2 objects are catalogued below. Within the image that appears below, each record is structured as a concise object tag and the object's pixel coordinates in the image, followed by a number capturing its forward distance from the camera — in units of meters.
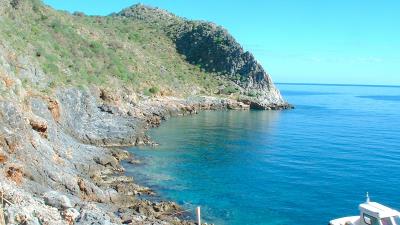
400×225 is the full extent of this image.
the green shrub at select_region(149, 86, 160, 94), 85.64
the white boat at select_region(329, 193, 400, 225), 22.47
